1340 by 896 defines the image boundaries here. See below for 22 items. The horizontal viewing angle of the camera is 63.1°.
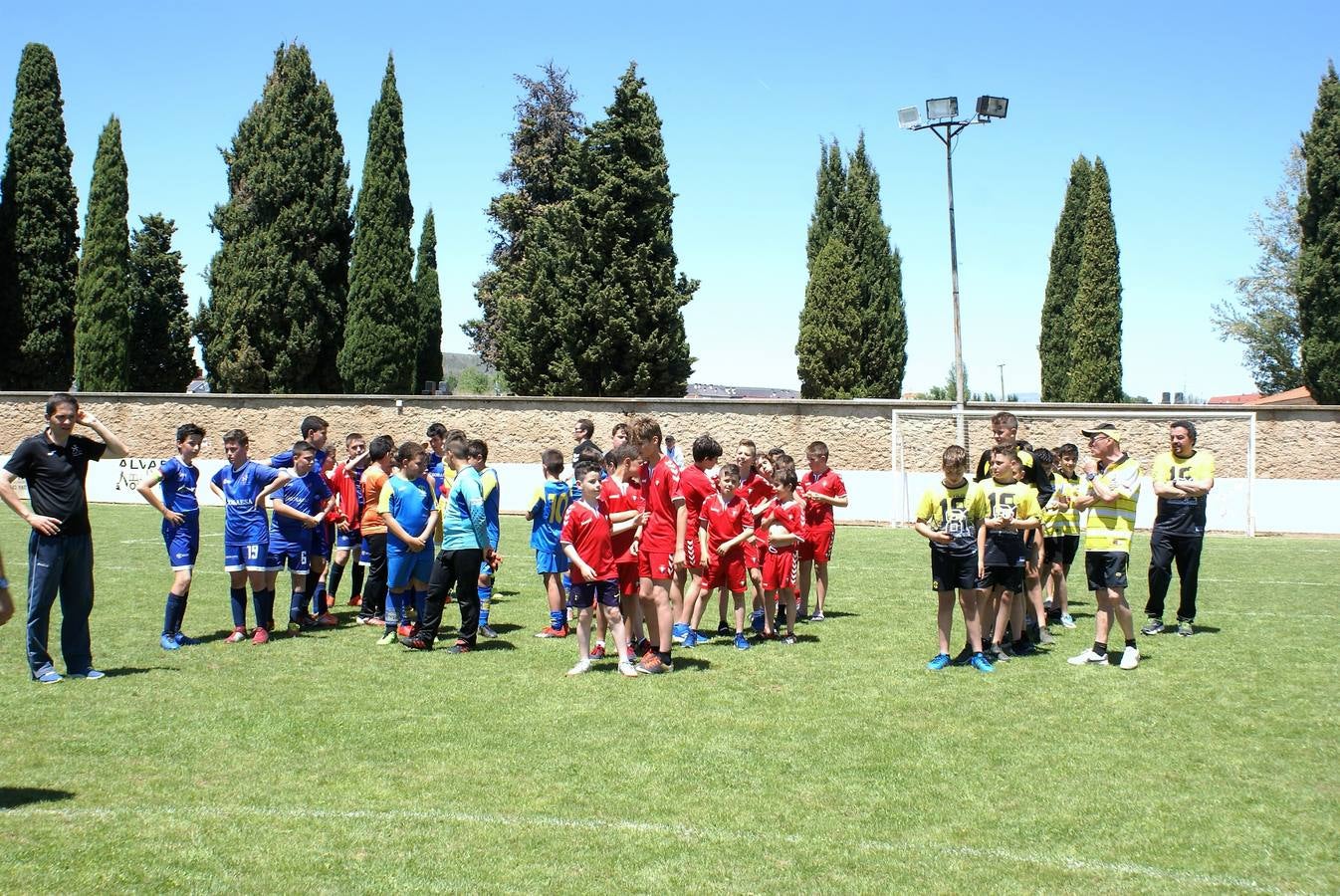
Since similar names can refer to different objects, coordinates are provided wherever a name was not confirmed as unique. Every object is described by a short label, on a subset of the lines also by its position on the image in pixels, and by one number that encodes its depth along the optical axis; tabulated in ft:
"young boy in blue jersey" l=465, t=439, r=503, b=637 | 32.42
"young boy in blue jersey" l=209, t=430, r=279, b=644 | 32.63
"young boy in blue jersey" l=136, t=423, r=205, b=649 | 31.86
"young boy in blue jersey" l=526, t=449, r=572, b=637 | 34.68
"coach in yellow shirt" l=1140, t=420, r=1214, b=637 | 34.76
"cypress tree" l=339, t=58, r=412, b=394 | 116.98
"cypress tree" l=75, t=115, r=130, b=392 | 114.21
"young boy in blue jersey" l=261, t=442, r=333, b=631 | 33.96
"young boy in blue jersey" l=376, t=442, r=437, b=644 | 33.19
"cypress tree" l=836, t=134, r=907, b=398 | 130.52
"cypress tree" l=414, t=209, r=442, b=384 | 153.58
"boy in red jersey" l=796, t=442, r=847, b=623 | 36.81
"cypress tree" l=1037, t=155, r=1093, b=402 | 147.64
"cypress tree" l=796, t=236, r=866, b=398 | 128.16
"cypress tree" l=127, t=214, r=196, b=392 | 129.08
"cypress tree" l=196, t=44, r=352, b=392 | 116.98
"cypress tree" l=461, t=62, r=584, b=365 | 143.43
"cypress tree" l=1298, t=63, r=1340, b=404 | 104.58
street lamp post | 80.33
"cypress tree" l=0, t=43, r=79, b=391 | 116.67
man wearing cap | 29.09
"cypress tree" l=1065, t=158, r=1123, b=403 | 134.62
